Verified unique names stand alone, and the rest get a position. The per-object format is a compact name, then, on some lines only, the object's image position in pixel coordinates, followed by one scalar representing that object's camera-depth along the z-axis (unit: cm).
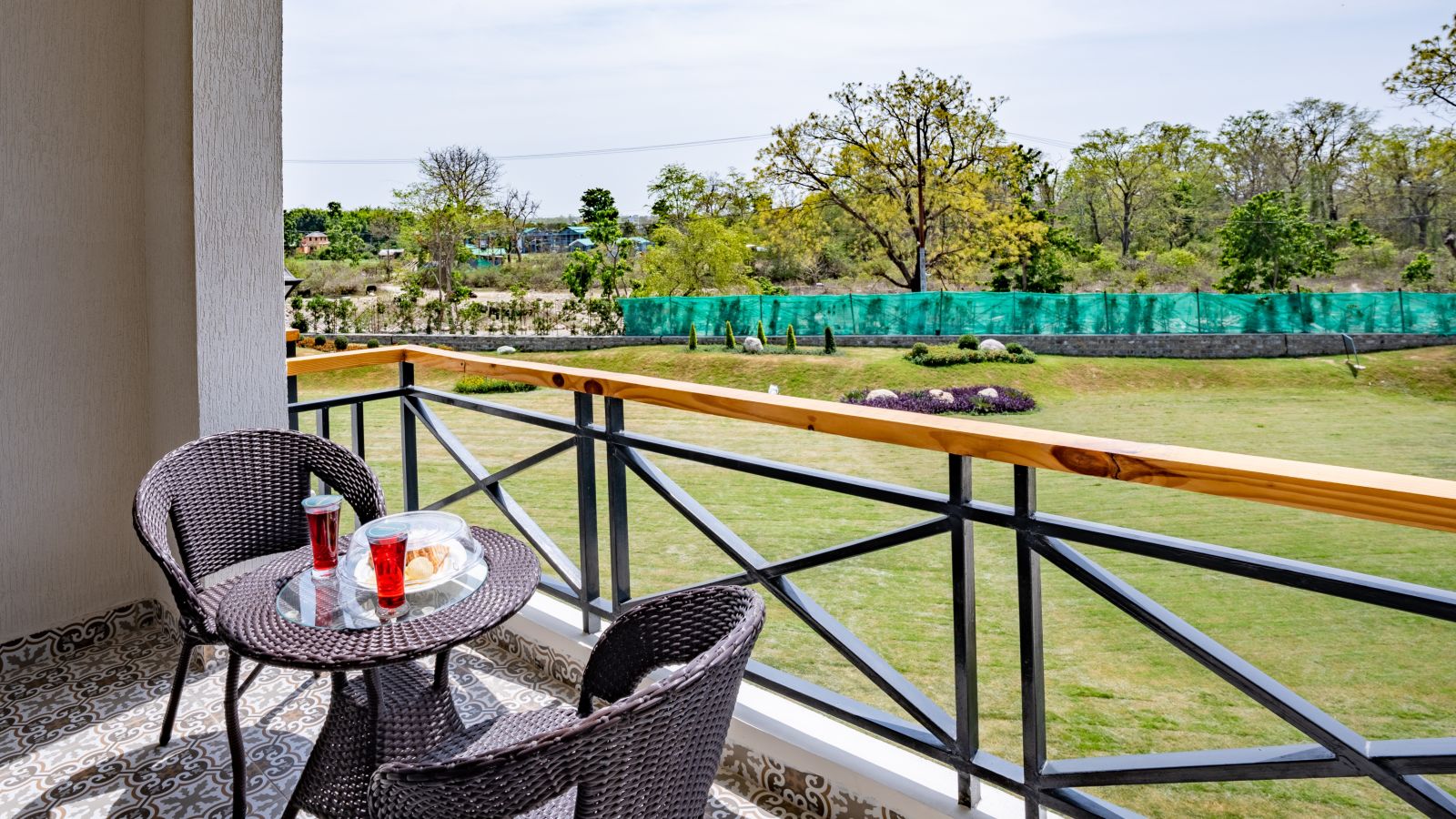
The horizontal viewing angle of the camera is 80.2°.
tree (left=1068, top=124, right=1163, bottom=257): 3023
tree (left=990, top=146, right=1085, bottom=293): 2773
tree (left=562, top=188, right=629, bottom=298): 2795
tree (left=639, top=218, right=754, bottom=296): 2719
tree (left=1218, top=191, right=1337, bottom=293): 2598
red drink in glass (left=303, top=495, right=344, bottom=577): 145
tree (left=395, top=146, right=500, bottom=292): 2806
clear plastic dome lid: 144
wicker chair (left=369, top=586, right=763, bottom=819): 78
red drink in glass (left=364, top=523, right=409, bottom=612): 132
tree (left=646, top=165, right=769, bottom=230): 3061
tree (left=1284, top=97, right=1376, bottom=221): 2762
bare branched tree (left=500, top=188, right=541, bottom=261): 3080
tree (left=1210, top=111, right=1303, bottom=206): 2897
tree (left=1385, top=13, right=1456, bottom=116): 2619
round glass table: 128
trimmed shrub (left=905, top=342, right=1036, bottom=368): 2055
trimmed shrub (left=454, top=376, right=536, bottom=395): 1784
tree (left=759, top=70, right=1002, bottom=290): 2730
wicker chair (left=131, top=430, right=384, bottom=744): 184
